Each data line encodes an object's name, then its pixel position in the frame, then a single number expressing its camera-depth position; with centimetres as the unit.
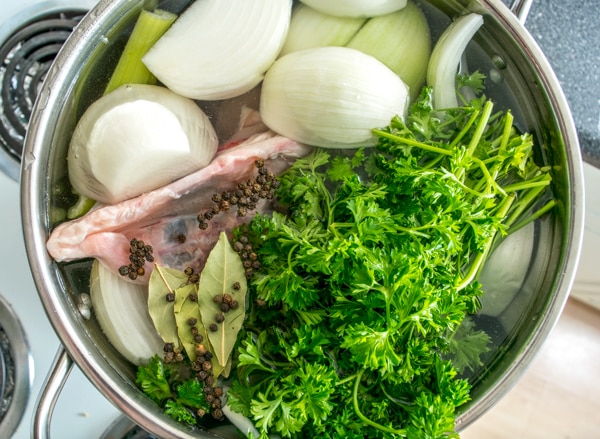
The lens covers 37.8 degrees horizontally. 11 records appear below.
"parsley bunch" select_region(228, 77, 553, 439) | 42
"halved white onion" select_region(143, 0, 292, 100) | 47
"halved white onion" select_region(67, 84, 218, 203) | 46
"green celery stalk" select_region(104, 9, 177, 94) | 47
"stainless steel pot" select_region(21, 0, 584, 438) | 45
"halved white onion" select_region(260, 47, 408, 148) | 47
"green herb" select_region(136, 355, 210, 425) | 46
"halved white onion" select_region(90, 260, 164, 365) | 48
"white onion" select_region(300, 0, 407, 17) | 48
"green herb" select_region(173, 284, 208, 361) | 47
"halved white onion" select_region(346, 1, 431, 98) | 49
